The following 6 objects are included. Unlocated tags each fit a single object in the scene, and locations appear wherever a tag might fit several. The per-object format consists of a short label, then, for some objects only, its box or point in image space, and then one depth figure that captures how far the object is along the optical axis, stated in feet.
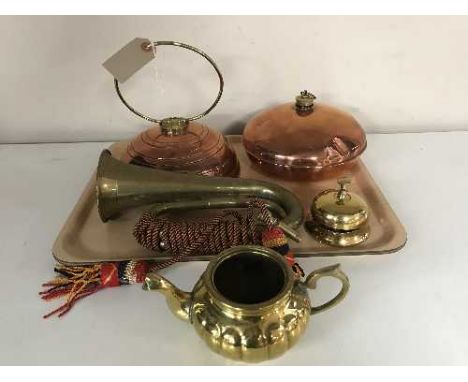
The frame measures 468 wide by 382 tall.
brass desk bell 1.96
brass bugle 2.10
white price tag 2.19
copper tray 1.93
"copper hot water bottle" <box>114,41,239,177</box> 2.27
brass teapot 1.41
